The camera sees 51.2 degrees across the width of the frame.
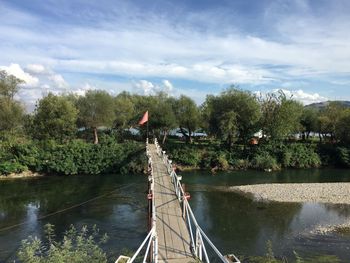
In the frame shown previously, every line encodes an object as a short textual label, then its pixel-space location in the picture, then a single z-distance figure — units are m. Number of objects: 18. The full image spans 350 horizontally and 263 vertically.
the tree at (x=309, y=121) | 60.28
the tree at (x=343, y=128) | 51.44
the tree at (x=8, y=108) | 45.34
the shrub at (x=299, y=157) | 48.66
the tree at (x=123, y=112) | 57.56
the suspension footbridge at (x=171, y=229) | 11.55
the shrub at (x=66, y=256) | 8.58
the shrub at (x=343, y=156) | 48.91
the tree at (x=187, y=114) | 55.59
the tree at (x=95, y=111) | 51.28
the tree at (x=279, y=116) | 50.31
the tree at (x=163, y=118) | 52.62
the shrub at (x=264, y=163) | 46.75
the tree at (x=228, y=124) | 47.97
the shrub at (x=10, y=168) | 41.09
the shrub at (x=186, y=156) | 47.06
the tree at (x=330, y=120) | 54.50
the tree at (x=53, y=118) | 46.00
